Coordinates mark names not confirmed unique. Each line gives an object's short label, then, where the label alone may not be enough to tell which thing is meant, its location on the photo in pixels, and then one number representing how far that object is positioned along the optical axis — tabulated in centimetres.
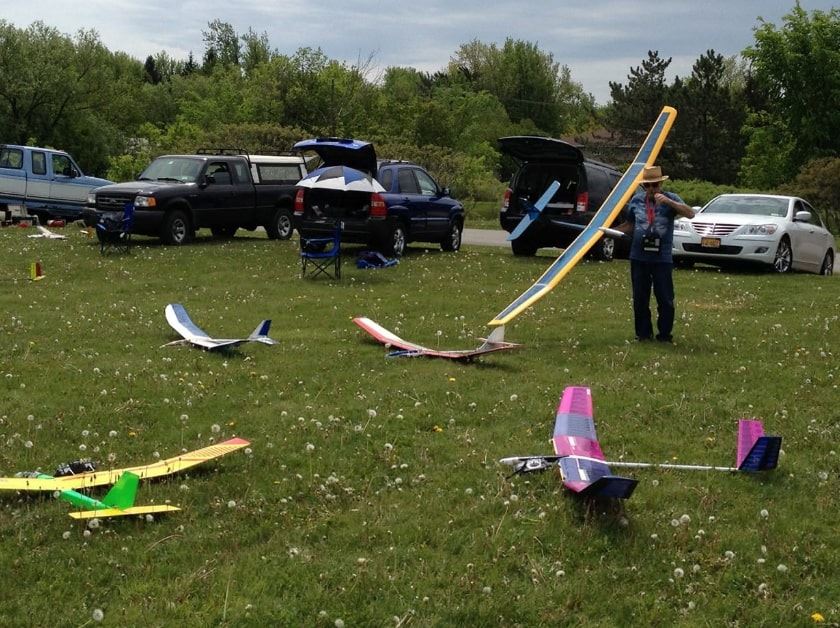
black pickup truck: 1909
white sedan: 1720
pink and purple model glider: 518
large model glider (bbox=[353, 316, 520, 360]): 902
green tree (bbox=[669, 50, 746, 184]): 5675
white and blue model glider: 919
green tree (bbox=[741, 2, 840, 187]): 4306
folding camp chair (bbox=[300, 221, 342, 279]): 1522
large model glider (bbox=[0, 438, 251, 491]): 531
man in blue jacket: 995
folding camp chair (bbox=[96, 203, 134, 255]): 1784
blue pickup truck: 2488
